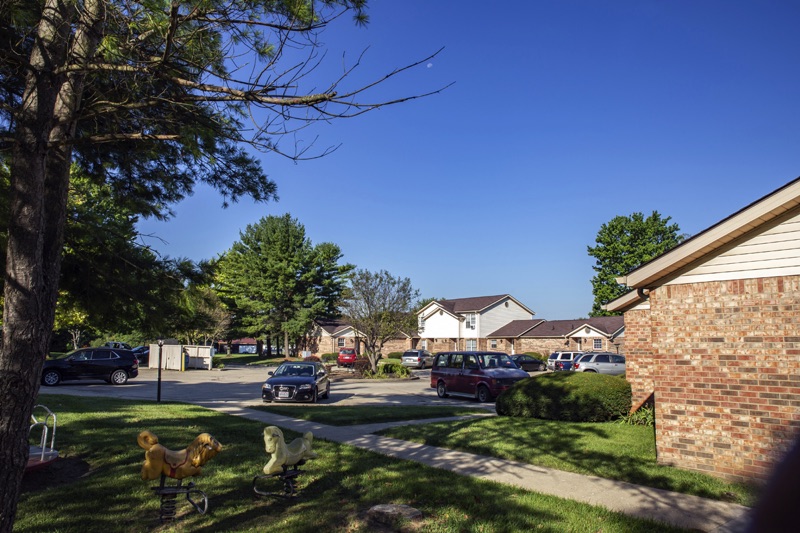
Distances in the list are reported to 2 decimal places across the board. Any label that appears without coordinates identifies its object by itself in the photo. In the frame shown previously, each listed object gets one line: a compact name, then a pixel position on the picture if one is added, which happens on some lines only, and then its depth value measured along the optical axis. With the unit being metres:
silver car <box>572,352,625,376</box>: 30.87
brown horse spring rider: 5.94
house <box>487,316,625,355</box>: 49.16
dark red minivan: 19.73
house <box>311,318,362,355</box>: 63.88
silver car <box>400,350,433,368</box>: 47.59
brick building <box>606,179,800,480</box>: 7.47
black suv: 25.77
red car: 45.72
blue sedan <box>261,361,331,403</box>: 19.00
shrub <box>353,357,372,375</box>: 37.19
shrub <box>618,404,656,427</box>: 12.82
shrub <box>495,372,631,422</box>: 13.20
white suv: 39.88
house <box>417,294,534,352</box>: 58.09
